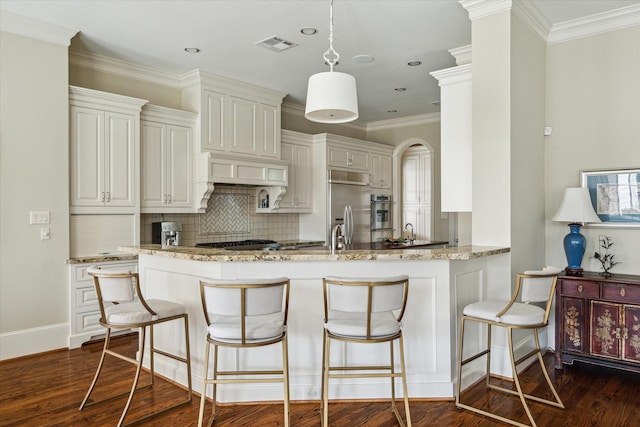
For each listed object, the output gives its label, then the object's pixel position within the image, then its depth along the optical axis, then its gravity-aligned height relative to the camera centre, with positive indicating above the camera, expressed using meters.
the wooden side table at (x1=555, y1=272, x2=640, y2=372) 3.35 -0.81
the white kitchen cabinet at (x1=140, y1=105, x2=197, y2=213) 4.92 +0.64
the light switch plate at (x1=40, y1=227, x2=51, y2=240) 4.08 -0.13
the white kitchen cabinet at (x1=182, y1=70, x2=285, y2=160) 5.30 +1.27
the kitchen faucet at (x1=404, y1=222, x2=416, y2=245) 8.32 -0.35
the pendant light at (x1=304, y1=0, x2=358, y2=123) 2.77 +0.76
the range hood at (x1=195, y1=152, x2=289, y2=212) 5.23 +0.55
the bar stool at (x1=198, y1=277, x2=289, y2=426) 2.36 -0.50
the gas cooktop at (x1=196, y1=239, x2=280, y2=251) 5.58 -0.35
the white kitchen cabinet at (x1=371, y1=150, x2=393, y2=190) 7.49 +0.76
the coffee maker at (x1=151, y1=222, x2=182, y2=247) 4.99 -0.17
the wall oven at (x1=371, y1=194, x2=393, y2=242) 7.34 -0.01
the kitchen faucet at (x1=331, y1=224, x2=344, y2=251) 3.74 -0.23
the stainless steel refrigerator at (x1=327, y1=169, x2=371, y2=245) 6.65 +0.18
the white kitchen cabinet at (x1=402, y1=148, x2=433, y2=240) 8.18 +0.46
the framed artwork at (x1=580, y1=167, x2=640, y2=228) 3.76 +0.17
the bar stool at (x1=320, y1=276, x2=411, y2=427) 2.40 -0.50
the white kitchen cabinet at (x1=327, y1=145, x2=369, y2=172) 6.73 +0.90
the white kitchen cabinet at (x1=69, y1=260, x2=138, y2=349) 4.26 -0.85
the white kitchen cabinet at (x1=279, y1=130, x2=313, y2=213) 6.36 +0.66
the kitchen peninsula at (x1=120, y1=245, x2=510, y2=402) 2.91 -0.63
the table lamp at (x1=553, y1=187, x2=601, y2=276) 3.65 -0.02
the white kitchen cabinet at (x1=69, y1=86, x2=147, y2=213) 4.35 +0.67
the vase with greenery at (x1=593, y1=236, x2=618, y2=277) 3.80 -0.34
